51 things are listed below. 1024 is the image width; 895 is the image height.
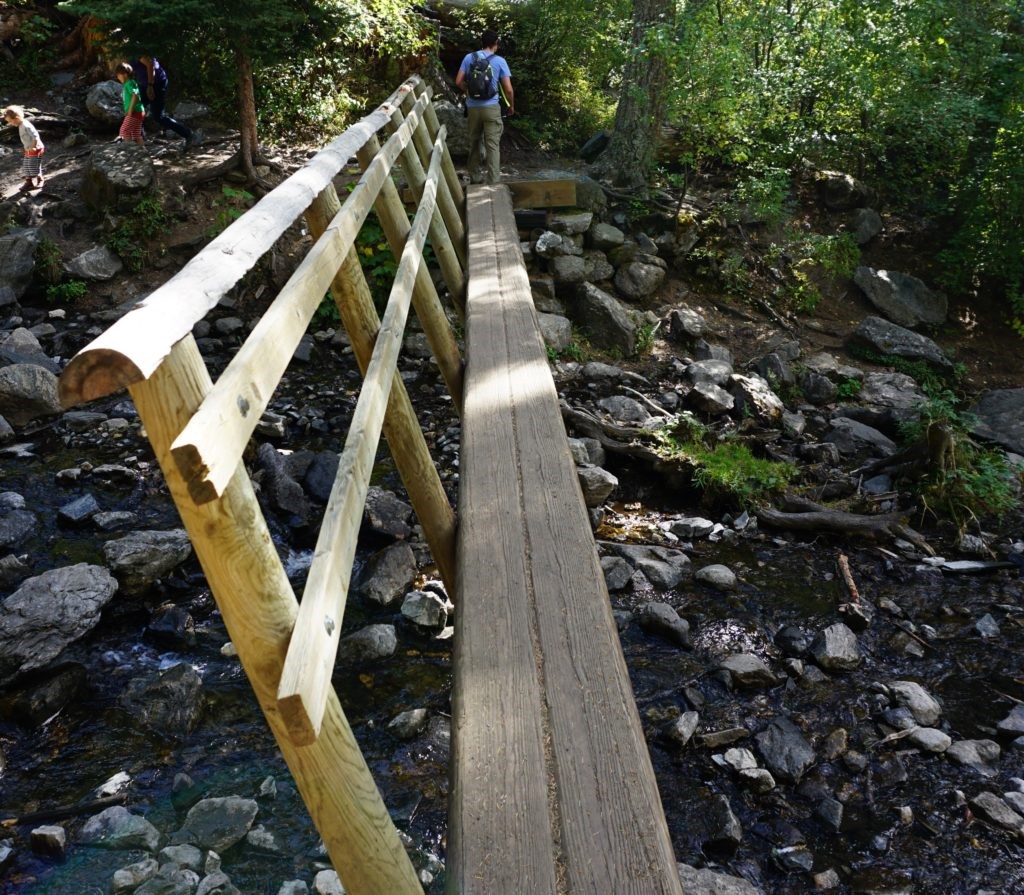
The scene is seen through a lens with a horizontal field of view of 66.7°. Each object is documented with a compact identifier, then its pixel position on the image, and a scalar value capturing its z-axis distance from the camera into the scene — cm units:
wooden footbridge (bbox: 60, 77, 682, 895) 135
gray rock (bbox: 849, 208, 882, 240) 1077
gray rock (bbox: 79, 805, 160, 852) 319
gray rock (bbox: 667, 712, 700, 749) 382
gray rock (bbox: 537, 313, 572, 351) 809
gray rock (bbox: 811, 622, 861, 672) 443
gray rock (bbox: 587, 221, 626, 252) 945
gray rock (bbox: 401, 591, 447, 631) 457
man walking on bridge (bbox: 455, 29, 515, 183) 839
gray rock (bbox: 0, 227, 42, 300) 839
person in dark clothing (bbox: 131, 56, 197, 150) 1059
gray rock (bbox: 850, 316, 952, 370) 903
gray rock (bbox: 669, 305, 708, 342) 877
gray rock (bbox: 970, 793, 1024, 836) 341
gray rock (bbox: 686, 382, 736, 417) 723
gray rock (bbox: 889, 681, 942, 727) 408
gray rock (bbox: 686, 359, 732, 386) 769
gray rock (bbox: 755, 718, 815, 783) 368
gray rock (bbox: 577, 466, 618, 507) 591
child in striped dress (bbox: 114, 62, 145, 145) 1027
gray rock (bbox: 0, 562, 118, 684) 404
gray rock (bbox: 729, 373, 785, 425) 735
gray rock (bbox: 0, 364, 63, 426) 655
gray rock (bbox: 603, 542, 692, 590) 513
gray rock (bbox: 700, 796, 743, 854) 331
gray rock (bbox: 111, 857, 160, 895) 299
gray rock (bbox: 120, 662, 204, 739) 382
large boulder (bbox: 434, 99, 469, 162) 1100
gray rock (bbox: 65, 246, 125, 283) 872
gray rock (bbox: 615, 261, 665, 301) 931
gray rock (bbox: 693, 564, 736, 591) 512
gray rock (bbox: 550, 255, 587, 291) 891
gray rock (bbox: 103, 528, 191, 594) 472
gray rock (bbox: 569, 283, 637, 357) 841
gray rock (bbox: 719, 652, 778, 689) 425
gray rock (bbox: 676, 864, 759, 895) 301
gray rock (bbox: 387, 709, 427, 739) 379
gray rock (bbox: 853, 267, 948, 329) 997
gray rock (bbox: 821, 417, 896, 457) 709
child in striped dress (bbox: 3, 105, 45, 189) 962
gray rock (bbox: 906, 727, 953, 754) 388
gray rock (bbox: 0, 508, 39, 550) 507
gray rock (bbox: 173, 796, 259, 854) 321
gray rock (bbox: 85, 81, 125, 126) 1177
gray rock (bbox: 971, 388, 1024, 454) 734
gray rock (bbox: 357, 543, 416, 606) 480
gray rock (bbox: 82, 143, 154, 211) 911
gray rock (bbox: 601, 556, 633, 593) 500
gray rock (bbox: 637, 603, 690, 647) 459
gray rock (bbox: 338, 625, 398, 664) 433
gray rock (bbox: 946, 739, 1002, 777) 379
